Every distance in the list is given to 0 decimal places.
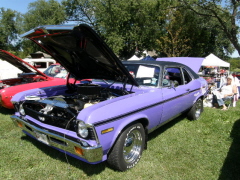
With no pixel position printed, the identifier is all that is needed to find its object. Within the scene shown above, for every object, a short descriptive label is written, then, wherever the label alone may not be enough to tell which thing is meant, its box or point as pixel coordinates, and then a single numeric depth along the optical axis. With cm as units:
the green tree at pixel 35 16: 3461
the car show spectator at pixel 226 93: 616
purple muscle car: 222
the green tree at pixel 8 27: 4134
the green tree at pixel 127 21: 2209
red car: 461
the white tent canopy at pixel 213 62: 1652
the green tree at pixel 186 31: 1847
